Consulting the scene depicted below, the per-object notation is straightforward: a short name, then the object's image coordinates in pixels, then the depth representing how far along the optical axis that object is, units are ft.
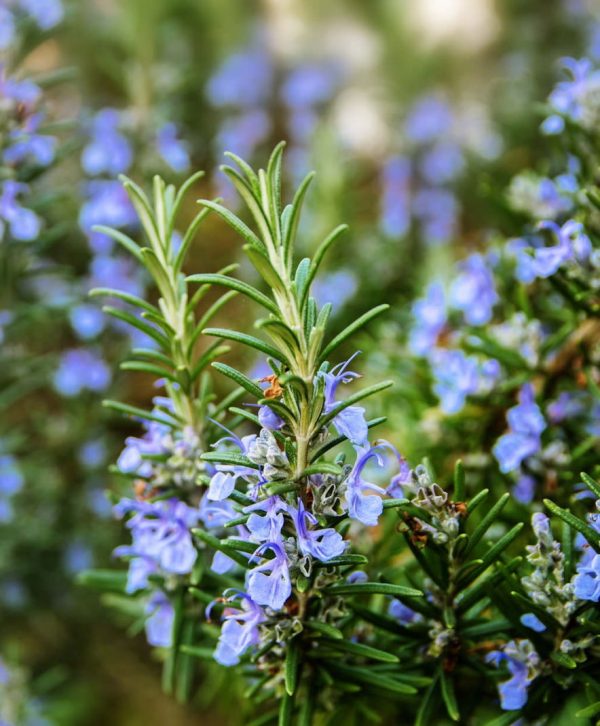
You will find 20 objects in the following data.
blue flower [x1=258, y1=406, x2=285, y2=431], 1.32
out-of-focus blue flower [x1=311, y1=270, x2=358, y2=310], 2.69
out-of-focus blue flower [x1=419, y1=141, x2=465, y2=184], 3.33
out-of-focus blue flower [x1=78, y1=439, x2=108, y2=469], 2.52
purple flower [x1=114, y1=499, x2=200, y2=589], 1.44
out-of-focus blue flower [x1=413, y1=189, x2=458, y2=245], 3.18
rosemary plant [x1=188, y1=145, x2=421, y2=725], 1.29
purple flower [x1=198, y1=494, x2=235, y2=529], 1.41
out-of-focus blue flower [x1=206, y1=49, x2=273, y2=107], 3.84
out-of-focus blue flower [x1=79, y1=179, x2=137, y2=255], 2.23
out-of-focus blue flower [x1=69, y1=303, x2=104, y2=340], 2.36
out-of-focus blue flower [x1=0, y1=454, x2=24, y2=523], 2.18
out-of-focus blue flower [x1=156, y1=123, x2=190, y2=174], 2.21
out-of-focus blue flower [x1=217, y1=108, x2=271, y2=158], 3.49
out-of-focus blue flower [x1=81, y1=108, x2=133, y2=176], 2.26
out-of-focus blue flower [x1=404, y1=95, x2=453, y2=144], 3.40
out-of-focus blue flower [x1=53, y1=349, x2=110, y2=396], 2.46
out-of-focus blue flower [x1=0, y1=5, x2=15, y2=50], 2.01
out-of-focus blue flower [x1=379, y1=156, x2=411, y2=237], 3.13
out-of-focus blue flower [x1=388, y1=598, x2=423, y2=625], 1.46
